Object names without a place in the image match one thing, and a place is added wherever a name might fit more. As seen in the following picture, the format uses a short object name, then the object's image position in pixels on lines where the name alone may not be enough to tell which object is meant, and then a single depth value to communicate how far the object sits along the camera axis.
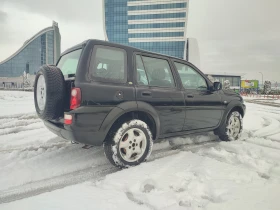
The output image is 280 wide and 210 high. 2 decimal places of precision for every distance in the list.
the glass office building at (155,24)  79.56
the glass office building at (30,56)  112.69
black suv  2.79
